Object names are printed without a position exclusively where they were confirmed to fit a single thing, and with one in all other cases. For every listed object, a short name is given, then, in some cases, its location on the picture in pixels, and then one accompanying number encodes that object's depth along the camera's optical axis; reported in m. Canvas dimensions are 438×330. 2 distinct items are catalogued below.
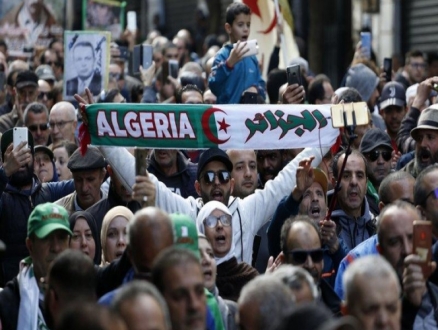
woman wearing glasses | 16.95
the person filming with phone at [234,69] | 24.42
